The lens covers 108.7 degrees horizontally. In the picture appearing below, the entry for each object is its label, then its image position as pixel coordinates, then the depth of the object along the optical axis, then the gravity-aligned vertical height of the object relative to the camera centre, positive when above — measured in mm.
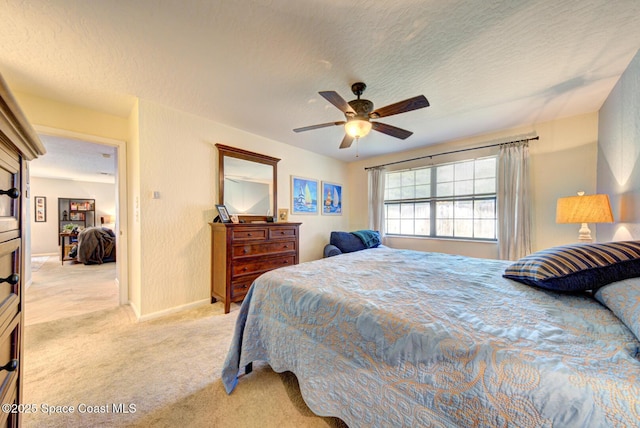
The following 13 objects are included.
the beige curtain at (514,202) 3041 +146
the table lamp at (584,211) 2104 +16
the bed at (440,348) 625 -481
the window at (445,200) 3521 +208
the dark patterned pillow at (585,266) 1034 -258
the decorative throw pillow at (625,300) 762 -335
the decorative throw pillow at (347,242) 4165 -544
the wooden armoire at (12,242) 704 -104
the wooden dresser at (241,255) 2697 -538
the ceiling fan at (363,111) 1800 +863
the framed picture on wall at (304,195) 4051 +312
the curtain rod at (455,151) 3110 +980
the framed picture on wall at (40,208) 6487 +120
